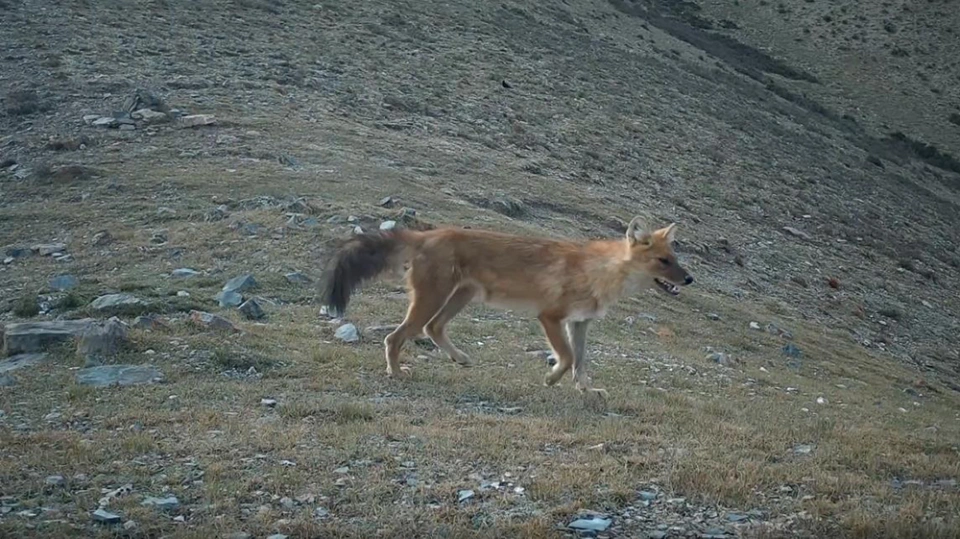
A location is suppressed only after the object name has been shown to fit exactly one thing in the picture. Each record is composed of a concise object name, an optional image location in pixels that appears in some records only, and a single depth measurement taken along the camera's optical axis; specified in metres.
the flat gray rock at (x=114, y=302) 13.29
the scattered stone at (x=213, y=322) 12.21
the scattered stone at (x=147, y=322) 12.05
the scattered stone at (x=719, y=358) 15.91
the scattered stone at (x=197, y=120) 26.42
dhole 11.45
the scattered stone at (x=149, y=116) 26.55
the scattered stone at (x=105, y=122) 26.20
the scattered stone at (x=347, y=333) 12.91
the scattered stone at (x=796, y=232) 31.56
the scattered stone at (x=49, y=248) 17.58
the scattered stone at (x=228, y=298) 14.03
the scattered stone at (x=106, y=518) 6.71
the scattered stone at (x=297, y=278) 15.52
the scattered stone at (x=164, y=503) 6.98
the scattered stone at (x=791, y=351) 18.45
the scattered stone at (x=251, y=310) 13.61
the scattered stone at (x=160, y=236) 17.98
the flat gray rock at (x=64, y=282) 14.95
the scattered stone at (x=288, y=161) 23.78
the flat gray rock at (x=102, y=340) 10.93
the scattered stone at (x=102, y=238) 17.95
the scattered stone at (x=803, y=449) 9.51
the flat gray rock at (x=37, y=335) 11.24
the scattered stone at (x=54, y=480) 7.30
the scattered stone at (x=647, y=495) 7.60
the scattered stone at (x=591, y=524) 6.97
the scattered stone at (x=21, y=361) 10.81
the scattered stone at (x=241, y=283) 14.94
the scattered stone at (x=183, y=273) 15.55
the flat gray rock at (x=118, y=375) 10.23
